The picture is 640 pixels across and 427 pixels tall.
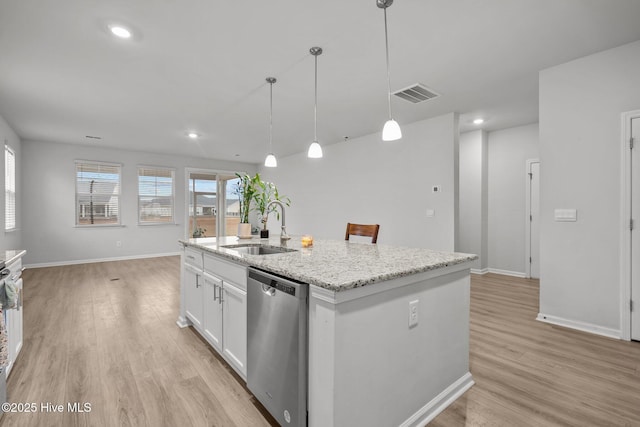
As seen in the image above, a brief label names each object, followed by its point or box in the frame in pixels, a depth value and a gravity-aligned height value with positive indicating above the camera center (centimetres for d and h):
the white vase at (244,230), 292 -19
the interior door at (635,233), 254 -21
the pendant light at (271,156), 316 +58
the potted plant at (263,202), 265 +8
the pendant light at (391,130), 214 +58
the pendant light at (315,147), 259 +59
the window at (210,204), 782 +18
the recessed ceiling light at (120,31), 226 +140
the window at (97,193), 638 +40
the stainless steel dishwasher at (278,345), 134 -68
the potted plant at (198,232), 784 -56
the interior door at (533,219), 484 -16
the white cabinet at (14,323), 194 -78
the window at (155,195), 706 +39
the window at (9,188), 469 +39
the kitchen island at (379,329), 122 -58
